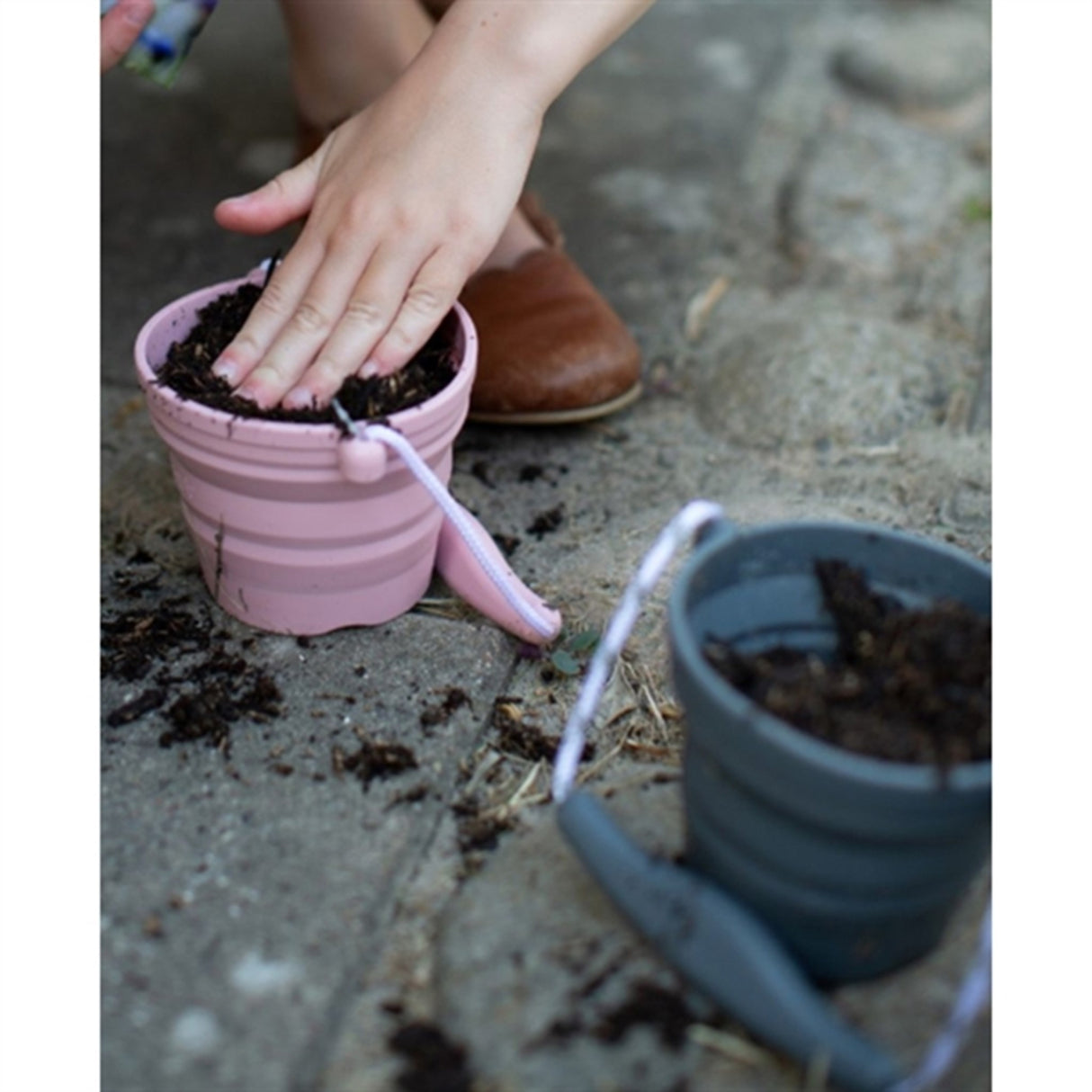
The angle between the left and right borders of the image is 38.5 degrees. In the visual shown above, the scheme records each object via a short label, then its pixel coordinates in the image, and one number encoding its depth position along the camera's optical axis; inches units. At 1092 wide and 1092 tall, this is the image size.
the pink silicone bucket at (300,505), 22.4
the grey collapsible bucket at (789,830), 16.9
